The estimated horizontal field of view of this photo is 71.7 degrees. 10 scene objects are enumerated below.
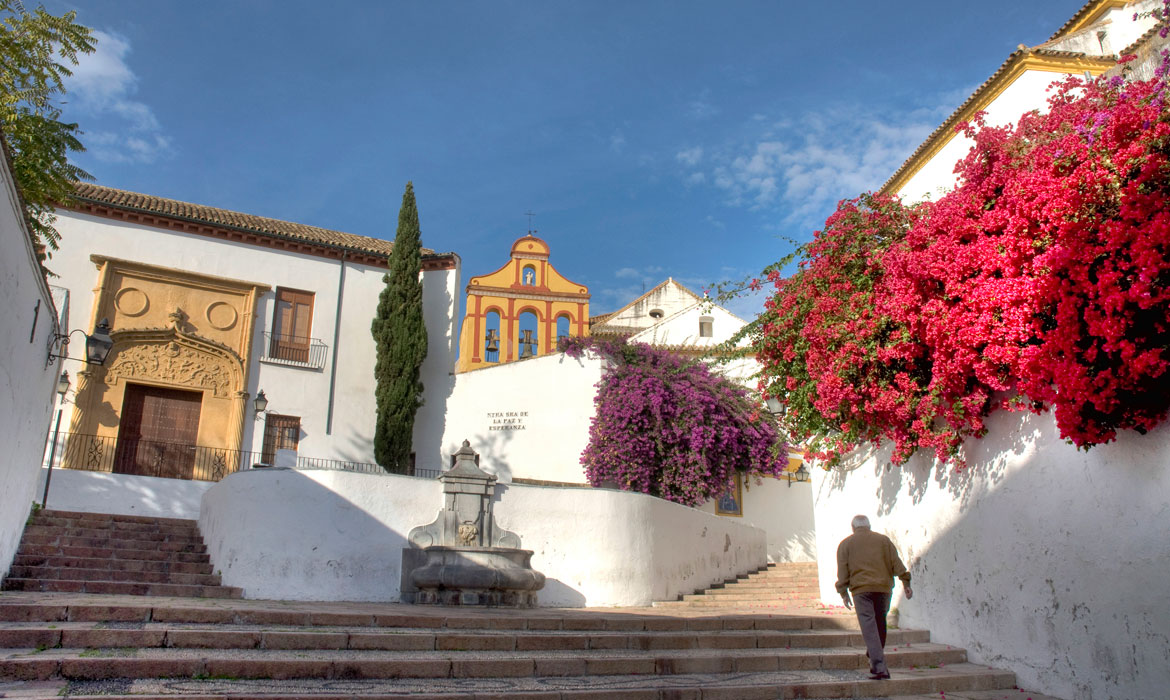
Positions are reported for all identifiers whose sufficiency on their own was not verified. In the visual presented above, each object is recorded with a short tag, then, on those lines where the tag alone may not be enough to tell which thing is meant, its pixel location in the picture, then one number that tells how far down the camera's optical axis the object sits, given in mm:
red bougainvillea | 5852
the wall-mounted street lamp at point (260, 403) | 17828
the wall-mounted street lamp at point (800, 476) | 20297
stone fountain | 10406
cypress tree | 19188
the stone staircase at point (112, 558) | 9586
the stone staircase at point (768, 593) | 12250
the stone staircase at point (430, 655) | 5156
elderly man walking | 6574
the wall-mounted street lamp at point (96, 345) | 9945
